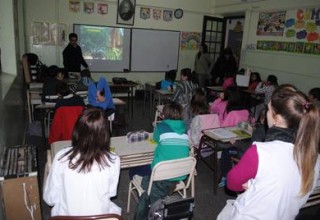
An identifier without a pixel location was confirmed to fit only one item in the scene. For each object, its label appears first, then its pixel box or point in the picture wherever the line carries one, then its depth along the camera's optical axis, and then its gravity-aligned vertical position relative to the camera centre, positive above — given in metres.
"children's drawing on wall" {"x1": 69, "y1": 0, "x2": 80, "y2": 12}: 6.24 +0.92
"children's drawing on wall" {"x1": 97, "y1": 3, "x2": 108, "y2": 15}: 6.52 +0.93
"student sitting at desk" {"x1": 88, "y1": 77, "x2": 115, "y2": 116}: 3.62 -0.64
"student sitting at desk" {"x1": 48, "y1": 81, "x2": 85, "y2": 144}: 3.03 -0.78
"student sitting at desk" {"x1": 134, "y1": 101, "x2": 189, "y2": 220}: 1.95 -0.74
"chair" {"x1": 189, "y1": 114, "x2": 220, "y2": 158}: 3.19 -0.84
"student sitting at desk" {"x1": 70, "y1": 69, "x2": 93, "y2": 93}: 4.31 -0.61
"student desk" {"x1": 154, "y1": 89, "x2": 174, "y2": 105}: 5.05 -0.77
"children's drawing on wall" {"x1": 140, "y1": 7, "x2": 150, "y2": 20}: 6.95 +0.94
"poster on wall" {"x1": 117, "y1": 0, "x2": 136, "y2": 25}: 6.70 +0.92
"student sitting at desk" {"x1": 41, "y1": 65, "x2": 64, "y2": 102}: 3.84 -0.59
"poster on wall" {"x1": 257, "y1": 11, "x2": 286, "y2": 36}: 5.96 +0.77
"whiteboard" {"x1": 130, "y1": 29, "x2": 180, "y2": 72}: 7.13 +0.03
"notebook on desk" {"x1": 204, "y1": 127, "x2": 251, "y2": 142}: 2.73 -0.80
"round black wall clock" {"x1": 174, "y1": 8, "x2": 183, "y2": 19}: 7.36 +1.04
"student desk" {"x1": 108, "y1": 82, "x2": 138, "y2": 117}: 5.29 -0.78
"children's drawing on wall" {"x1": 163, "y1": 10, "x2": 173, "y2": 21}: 7.24 +0.96
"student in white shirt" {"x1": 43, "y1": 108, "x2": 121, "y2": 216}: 1.44 -0.66
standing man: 5.75 -0.22
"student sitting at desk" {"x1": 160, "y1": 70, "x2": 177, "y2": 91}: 5.35 -0.59
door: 7.82 +0.57
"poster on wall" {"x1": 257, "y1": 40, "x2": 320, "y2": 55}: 5.32 +0.26
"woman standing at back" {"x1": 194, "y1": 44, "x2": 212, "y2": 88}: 7.12 -0.29
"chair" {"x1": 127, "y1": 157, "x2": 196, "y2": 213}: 1.89 -0.82
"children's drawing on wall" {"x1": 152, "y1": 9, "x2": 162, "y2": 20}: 7.10 +0.96
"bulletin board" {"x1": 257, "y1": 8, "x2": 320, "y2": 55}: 5.31 +0.58
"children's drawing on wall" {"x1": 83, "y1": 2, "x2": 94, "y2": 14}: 6.36 +0.92
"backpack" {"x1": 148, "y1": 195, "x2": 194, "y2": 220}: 1.82 -1.04
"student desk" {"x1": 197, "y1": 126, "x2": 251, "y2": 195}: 2.73 -0.81
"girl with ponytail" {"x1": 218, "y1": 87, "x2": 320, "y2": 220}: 1.20 -0.46
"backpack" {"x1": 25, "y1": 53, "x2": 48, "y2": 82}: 4.90 -0.46
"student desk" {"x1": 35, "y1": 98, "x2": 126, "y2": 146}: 3.55 -0.82
